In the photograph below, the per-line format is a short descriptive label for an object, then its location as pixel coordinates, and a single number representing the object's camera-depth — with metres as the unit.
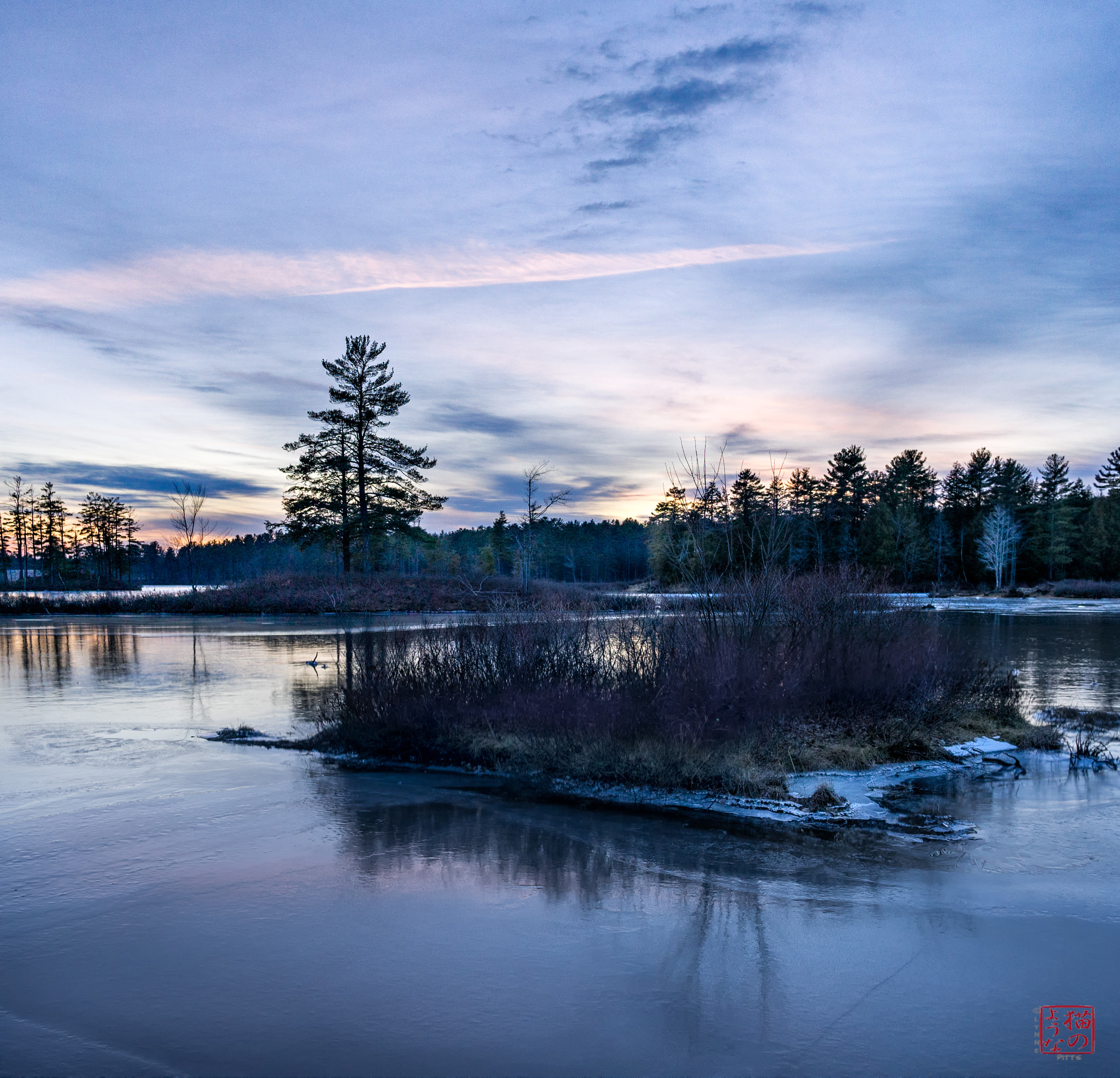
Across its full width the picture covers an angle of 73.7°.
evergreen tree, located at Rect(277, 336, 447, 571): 51.41
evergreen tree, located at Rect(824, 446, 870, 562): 92.50
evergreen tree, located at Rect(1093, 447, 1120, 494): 95.25
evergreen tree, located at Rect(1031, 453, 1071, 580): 77.31
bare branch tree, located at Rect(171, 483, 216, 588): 79.43
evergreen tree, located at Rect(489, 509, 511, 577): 116.06
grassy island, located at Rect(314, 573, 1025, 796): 11.39
